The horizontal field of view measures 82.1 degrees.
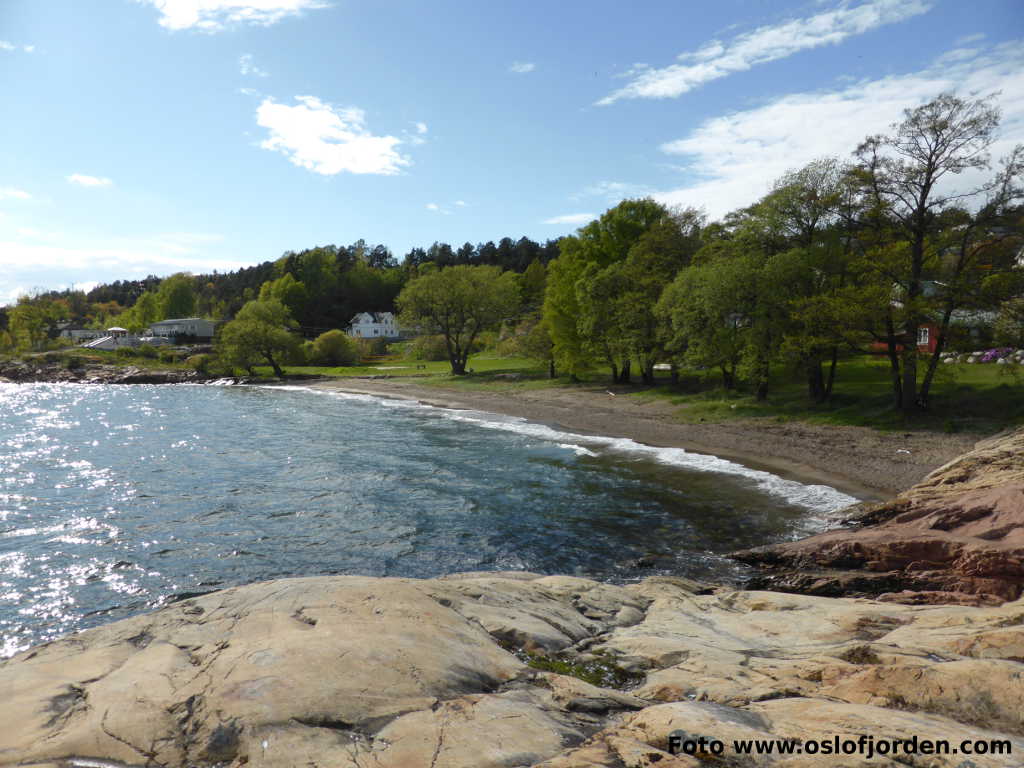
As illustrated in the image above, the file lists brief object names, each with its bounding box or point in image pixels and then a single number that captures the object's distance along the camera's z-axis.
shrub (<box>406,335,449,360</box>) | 77.81
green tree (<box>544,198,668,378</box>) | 53.81
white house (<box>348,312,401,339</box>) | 137.54
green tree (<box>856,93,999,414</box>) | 26.58
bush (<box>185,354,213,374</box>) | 85.76
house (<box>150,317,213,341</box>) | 128.50
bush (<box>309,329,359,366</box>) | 94.56
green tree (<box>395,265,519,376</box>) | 71.62
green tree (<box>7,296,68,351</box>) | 112.81
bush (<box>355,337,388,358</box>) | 103.94
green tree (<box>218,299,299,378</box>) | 80.81
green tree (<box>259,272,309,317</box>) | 137.48
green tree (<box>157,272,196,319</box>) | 156.50
